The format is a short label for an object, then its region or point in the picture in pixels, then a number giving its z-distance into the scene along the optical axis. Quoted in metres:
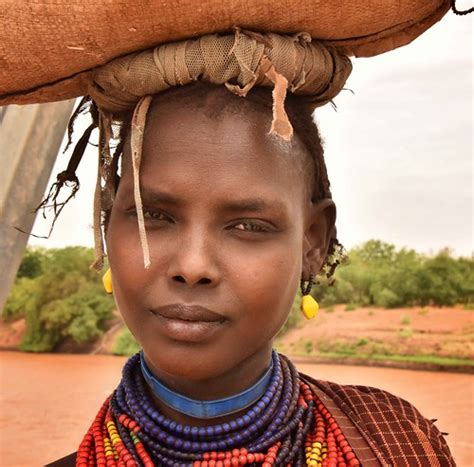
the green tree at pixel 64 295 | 13.20
